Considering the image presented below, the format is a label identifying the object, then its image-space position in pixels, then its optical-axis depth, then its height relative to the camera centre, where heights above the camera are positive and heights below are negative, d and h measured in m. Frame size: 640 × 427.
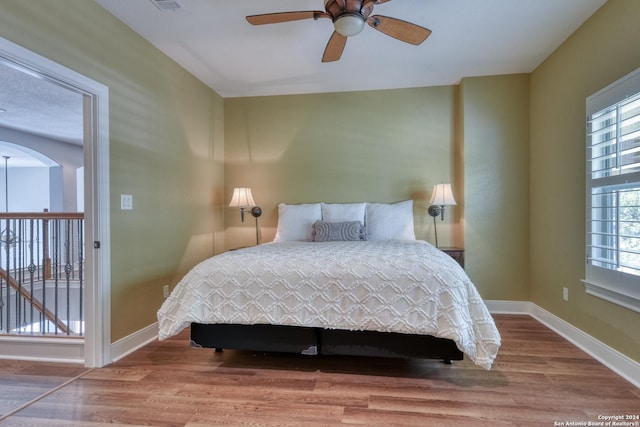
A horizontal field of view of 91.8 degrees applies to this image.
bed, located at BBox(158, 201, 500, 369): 1.83 -0.59
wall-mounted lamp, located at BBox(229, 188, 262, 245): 3.70 +0.16
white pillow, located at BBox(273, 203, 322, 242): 3.56 -0.11
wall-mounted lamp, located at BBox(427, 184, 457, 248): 3.36 +0.16
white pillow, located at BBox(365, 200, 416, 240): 3.44 -0.11
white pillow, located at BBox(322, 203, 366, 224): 3.55 -0.01
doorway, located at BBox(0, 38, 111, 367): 2.21 -0.09
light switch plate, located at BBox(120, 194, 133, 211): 2.42 +0.09
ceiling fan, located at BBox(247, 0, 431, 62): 1.89 +1.23
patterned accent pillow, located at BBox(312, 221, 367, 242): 3.24 -0.21
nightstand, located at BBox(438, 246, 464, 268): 3.26 -0.45
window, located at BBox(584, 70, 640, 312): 1.96 +0.12
